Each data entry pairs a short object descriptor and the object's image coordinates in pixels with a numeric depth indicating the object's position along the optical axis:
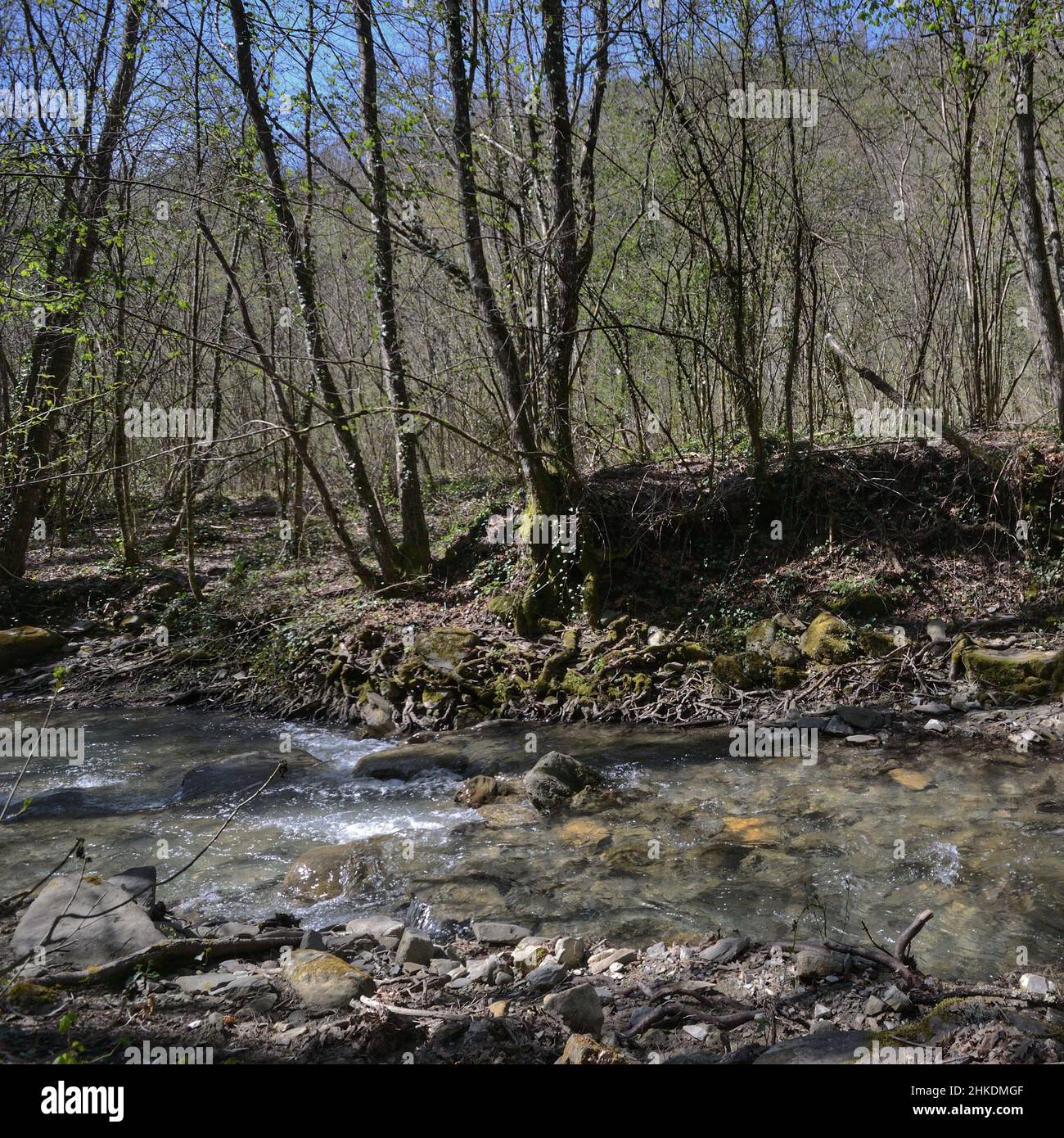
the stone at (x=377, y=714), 8.88
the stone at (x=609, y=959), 4.07
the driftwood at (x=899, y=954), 3.65
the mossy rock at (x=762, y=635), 8.84
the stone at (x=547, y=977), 3.82
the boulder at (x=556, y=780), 6.46
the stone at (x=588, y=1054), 3.04
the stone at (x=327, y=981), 3.55
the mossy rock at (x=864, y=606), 9.08
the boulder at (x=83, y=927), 3.90
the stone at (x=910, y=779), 6.37
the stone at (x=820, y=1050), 2.91
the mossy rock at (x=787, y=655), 8.59
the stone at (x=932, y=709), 7.63
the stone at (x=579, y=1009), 3.37
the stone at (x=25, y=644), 11.34
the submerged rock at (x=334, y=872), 5.33
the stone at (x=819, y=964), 3.70
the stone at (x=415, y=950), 4.17
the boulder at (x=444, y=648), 9.41
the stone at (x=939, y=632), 8.43
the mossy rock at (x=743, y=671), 8.56
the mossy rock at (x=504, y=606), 10.13
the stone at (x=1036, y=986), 3.59
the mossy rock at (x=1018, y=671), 7.50
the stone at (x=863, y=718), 7.59
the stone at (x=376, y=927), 4.55
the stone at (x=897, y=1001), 3.33
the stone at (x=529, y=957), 4.09
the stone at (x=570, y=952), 4.11
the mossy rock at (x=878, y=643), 8.49
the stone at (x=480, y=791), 6.68
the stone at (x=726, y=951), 4.02
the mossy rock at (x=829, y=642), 8.49
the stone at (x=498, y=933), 4.50
